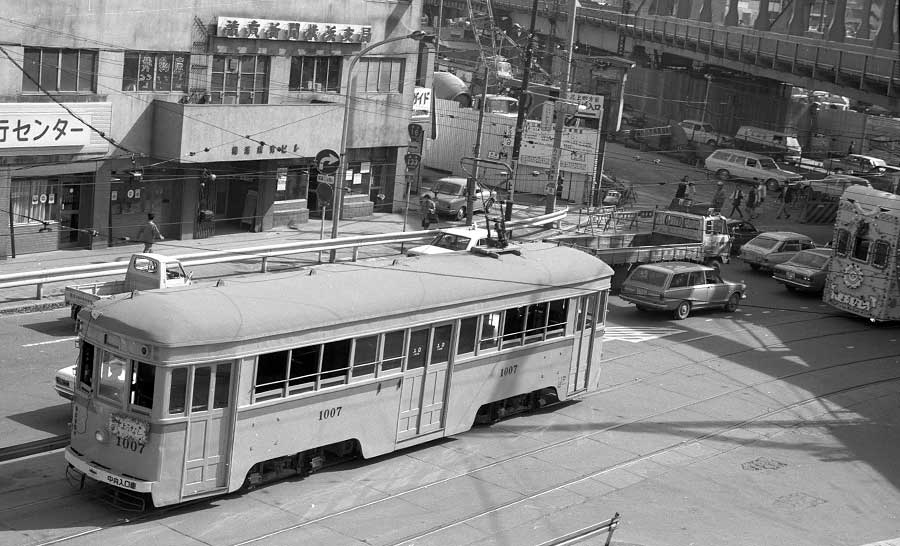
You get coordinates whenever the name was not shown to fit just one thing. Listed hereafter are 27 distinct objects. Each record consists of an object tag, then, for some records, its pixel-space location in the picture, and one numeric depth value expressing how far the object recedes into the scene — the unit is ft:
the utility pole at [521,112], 151.86
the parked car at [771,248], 131.64
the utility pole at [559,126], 146.20
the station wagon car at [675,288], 103.60
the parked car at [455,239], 101.09
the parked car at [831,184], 184.85
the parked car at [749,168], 196.85
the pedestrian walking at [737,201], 168.55
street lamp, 109.09
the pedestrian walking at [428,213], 136.87
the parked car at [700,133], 248.11
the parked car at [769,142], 236.63
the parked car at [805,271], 120.16
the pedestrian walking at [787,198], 177.99
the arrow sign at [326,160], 117.39
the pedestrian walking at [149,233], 98.48
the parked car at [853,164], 220.64
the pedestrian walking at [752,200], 169.89
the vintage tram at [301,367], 50.49
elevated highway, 198.29
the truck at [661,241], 112.98
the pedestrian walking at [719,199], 164.45
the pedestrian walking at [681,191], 168.86
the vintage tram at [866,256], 108.37
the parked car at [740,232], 143.23
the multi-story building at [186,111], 102.06
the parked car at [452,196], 146.00
